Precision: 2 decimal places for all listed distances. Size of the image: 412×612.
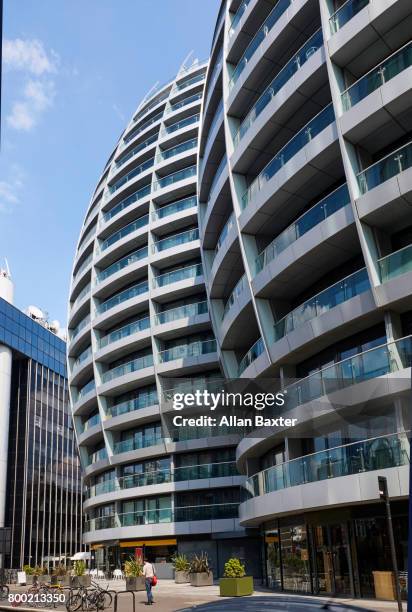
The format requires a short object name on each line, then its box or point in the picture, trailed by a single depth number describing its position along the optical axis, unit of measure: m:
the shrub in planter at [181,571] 33.42
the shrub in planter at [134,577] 28.88
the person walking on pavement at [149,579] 22.52
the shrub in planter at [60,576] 35.44
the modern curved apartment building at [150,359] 42.09
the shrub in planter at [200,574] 30.25
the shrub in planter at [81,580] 31.59
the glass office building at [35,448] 70.31
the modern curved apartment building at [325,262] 19.52
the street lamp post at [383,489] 14.83
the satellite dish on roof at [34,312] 82.06
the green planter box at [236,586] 22.61
